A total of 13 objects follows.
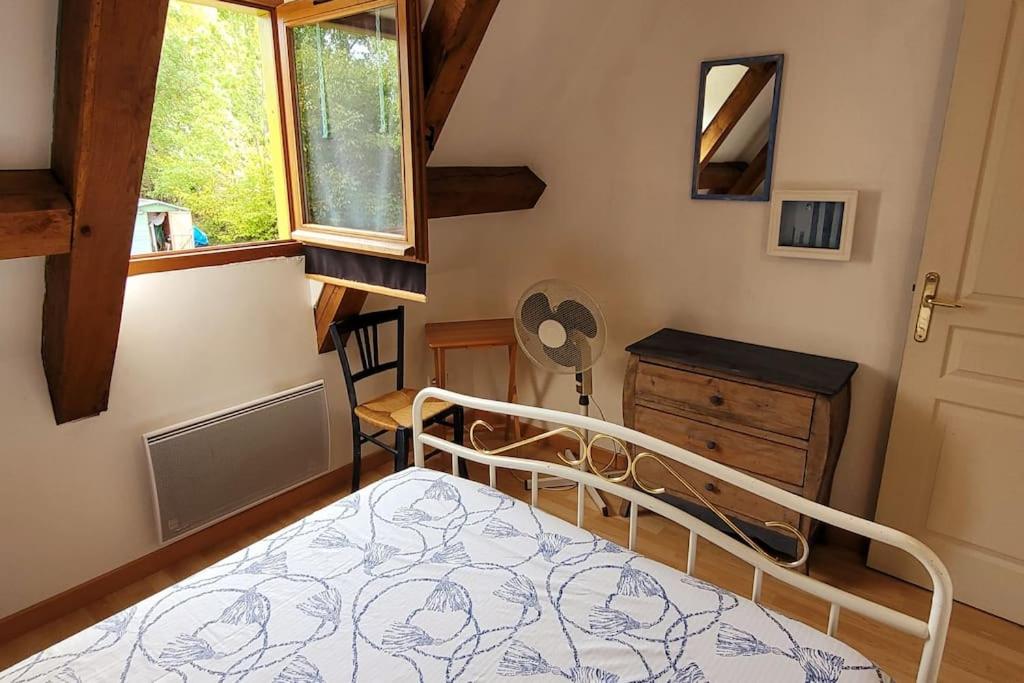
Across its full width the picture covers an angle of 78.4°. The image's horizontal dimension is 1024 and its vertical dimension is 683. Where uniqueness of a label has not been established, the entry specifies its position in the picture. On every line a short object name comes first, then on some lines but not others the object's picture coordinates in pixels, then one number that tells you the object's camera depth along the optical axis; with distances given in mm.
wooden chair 2699
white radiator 2430
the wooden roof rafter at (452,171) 2082
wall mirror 2514
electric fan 2627
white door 1964
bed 1173
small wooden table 3134
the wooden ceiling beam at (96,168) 1521
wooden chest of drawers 2268
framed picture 2391
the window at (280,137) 2188
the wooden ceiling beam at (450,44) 2053
